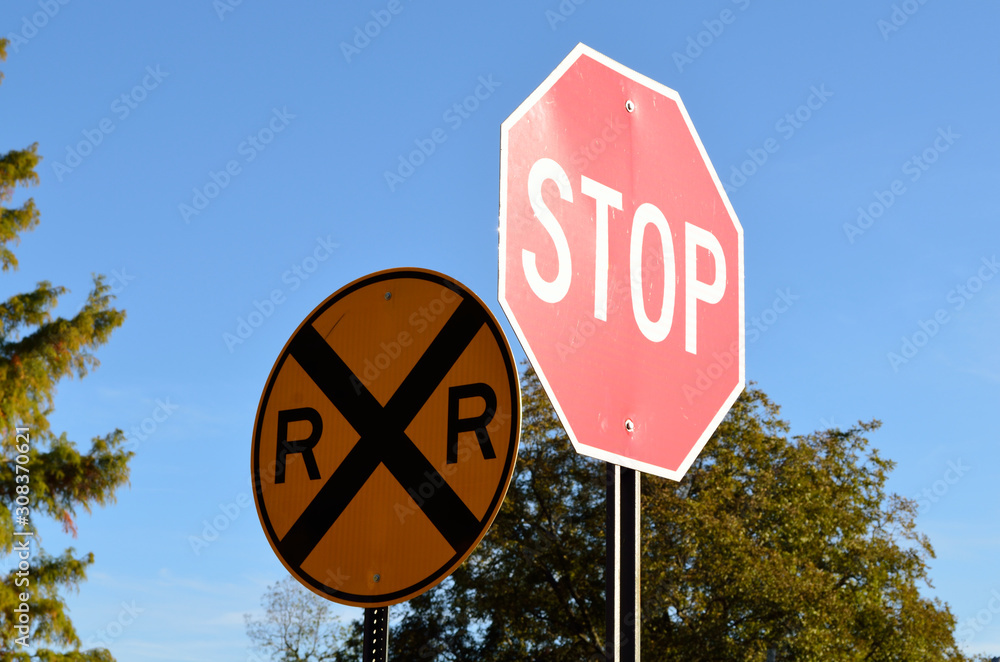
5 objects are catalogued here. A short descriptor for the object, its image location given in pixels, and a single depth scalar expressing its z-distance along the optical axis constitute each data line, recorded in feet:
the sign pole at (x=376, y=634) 12.01
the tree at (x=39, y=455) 70.22
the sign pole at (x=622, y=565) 12.30
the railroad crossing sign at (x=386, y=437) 11.78
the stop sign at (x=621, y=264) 12.37
